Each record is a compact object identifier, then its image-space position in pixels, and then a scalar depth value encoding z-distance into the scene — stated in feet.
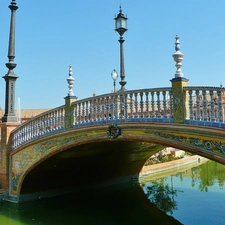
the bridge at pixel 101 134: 16.24
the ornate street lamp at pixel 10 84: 30.89
